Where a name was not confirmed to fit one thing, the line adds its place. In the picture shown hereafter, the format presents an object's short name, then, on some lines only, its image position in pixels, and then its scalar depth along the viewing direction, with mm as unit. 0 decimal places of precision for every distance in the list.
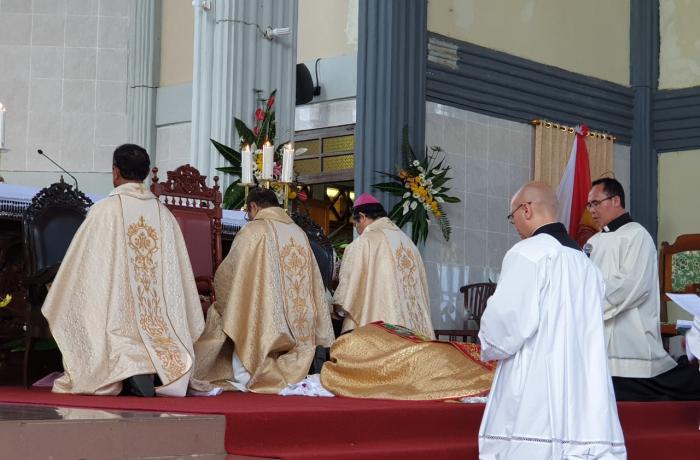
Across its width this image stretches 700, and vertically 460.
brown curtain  12156
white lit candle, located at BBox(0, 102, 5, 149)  6066
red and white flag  11852
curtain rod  12203
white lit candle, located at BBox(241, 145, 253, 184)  7156
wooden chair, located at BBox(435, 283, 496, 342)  10834
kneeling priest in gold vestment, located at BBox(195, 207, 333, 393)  6473
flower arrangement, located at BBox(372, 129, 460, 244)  10594
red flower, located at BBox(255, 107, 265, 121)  9430
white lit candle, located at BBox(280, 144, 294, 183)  7020
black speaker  11992
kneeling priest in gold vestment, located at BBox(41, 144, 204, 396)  5406
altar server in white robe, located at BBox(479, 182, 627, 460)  4531
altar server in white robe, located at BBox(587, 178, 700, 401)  6902
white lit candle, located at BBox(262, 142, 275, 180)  7074
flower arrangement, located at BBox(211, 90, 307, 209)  8398
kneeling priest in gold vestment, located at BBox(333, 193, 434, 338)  7809
